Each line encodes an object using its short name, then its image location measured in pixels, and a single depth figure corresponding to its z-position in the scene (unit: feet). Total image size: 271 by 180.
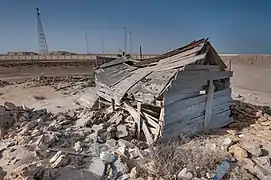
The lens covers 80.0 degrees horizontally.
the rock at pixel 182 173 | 11.50
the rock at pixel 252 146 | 13.93
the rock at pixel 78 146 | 13.18
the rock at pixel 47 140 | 13.00
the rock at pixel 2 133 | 15.68
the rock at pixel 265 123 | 17.81
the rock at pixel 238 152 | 13.58
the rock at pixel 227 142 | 14.87
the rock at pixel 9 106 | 18.86
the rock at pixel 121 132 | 15.46
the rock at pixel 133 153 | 13.25
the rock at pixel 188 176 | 11.42
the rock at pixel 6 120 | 17.32
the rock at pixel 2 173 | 10.20
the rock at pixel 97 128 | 15.48
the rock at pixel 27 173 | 9.31
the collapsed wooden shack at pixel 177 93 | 14.99
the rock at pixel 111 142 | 14.16
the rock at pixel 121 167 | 11.77
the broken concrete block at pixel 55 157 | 11.43
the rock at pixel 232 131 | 17.01
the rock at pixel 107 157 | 12.29
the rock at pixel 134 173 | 11.55
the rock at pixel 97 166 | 11.17
